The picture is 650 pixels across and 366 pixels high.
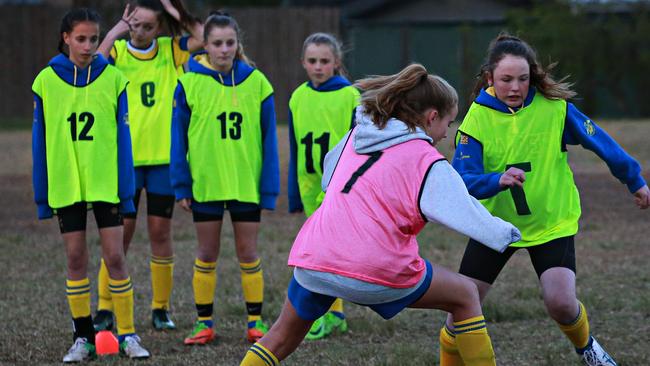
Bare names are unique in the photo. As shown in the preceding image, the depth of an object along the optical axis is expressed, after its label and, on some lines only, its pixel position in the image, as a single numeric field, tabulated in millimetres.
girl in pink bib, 8367
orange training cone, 12383
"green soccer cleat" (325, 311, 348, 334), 13555
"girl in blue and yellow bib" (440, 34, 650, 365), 10633
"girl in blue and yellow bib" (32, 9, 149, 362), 11859
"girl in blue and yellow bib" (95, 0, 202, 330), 13641
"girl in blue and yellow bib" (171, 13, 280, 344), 12828
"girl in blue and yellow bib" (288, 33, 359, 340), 13680
